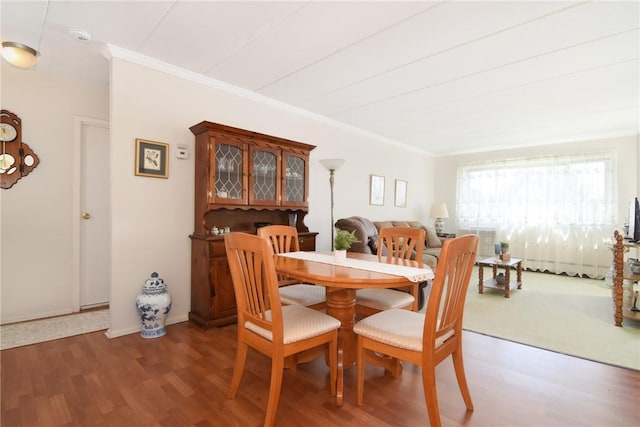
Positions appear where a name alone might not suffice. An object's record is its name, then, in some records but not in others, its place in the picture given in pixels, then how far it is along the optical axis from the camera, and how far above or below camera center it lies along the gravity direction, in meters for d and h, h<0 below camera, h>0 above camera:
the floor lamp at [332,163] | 4.01 +0.63
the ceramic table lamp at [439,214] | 6.40 -0.03
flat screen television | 3.16 -0.07
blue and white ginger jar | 2.60 -0.83
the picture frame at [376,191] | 5.41 +0.38
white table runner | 1.72 -0.36
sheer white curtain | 5.22 +0.12
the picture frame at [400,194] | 6.04 +0.36
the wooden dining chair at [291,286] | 2.22 -0.61
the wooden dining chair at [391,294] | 2.16 -0.61
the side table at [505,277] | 4.08 -0.87
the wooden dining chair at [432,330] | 1.44 -0.62
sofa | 4.08 -0.32
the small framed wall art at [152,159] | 2.79 +0.46
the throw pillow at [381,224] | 5.08 -0.21
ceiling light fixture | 2.40 +1.20
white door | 3.31 -0.09
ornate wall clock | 2.81 +0.51
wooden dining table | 1.59 -0.36
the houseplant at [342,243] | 2.17 -0.22
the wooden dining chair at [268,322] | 1.51 -0.62
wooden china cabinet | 2.86 +0.16
